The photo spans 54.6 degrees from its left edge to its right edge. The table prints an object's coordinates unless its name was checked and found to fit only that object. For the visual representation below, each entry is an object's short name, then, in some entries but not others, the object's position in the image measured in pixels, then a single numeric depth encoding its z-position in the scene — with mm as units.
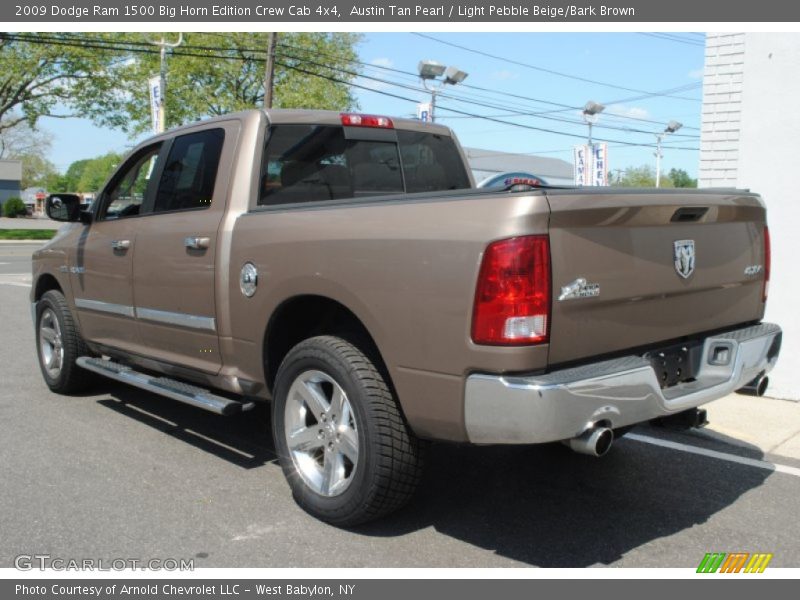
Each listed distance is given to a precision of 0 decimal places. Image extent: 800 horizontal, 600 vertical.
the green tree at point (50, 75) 30297
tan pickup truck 2998
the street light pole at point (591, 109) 31164
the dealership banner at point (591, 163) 24266
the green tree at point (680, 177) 112619
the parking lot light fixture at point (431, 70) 21344
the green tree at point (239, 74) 35156
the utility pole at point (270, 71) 25745
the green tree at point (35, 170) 112062
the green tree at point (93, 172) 148625
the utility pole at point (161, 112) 20736
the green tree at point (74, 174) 146425
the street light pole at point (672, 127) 45500
